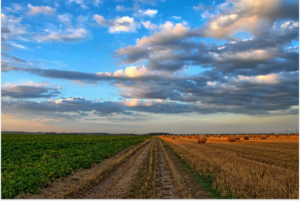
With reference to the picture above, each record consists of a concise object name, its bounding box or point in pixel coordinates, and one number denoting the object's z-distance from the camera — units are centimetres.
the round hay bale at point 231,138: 5578
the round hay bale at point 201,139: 4775
